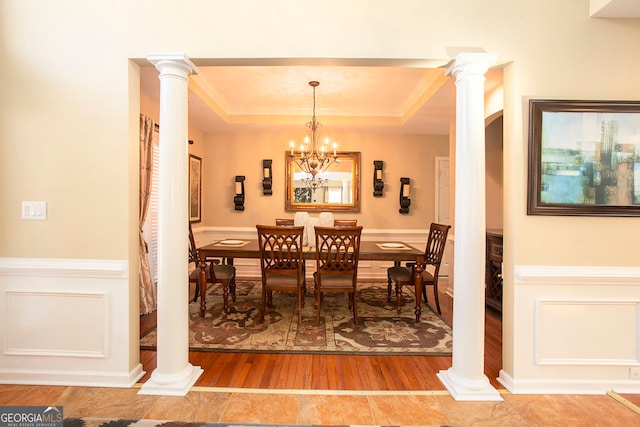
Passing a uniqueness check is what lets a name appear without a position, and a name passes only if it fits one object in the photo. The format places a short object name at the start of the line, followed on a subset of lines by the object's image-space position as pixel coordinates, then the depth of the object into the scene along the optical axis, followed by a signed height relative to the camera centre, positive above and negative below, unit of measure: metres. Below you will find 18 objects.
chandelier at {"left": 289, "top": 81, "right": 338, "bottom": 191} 4.59 +0.76
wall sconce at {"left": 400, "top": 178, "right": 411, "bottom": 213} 5.18 +0.27
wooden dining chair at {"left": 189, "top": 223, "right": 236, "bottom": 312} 3.53 -0.73
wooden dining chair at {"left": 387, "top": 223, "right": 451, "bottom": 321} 3.45 -0.67
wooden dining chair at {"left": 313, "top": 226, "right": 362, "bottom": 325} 3.11 -0.58
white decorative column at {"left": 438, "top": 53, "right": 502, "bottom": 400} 2.06 -0.13
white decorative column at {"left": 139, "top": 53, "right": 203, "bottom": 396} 2.08 -0.14
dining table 3.29 -0.48
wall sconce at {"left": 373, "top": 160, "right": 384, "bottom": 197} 5.18 +0.52
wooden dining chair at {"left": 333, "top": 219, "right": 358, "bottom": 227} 4.52 -0.20
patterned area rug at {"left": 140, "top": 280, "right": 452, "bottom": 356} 2.71 -1.17
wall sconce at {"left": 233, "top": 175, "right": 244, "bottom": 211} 5.22 +0.31
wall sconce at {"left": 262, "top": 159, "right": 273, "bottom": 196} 5.20 +0.53
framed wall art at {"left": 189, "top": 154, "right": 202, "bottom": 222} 4.75 +0.32
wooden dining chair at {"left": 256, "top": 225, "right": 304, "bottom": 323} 3.12 -0.56
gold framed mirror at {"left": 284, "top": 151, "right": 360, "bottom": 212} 5.23 +0.34
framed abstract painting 2.10 +0.35
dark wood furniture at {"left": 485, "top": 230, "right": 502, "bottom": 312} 3.52 -0.70
